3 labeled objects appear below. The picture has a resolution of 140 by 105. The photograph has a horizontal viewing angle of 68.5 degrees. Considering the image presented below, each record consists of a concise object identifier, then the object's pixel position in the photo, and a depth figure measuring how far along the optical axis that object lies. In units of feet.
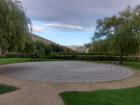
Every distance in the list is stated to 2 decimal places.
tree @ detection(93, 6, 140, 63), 32.52
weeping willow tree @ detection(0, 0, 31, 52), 20.28
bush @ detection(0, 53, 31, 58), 47.95
